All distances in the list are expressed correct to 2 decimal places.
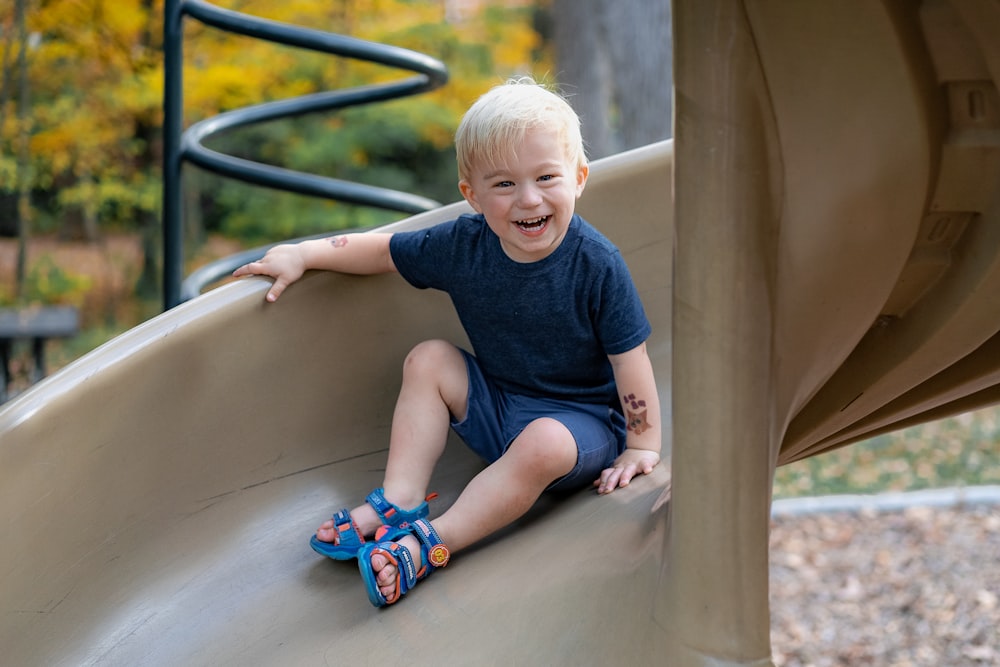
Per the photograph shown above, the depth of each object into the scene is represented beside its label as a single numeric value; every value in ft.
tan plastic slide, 4.19
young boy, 6.27
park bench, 19.86
